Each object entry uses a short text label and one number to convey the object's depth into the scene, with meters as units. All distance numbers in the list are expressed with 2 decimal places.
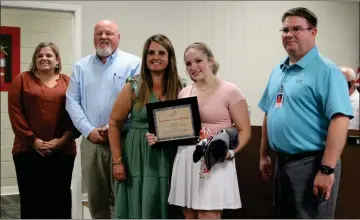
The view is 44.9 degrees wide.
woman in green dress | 2.32
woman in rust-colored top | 2.88
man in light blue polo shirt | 1.89
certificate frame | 2.16
